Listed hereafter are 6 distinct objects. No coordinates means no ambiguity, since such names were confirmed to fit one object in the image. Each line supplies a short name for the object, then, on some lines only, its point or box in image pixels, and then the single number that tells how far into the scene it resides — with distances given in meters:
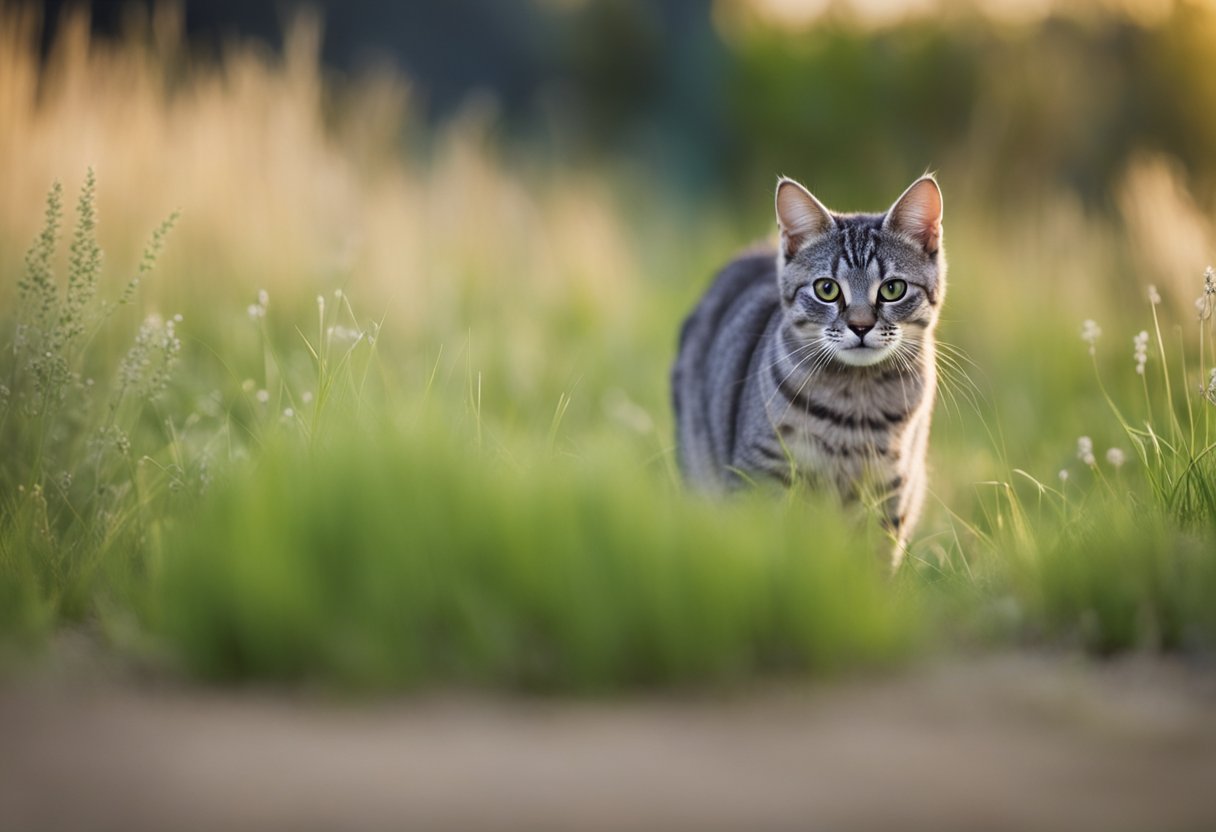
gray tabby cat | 2.83
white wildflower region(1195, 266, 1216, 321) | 2.49
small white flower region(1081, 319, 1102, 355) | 2.76
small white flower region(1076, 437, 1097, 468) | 2.56
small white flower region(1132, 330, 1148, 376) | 2.58
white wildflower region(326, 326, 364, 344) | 2.50
